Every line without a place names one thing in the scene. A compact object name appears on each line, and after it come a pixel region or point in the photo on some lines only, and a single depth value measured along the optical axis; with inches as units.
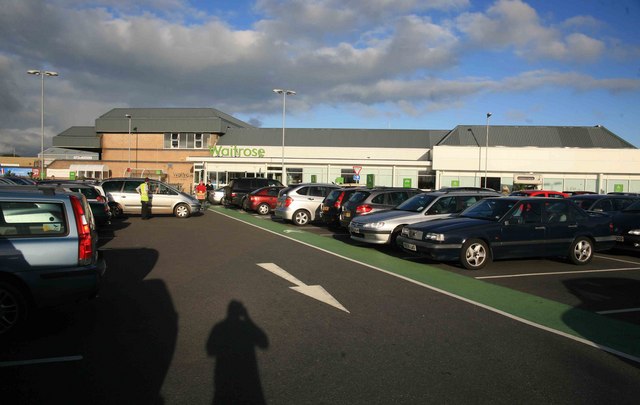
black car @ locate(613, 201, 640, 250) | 466.3
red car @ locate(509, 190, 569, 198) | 895.8
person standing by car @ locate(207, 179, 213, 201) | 1390.1
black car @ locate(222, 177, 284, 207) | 1119.6
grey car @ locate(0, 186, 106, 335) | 206.1
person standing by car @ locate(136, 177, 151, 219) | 796.6
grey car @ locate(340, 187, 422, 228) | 581.0
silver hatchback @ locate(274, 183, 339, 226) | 775.7
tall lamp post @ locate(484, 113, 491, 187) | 1616.1
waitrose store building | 1683.1
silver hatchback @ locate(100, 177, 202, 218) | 826.8
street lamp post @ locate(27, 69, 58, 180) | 1292.8
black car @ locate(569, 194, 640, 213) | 587.9
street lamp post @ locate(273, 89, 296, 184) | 1465.3
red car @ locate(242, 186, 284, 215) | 984.9
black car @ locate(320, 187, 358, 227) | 647.1
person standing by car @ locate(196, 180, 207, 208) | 1117.7
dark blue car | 384.5
